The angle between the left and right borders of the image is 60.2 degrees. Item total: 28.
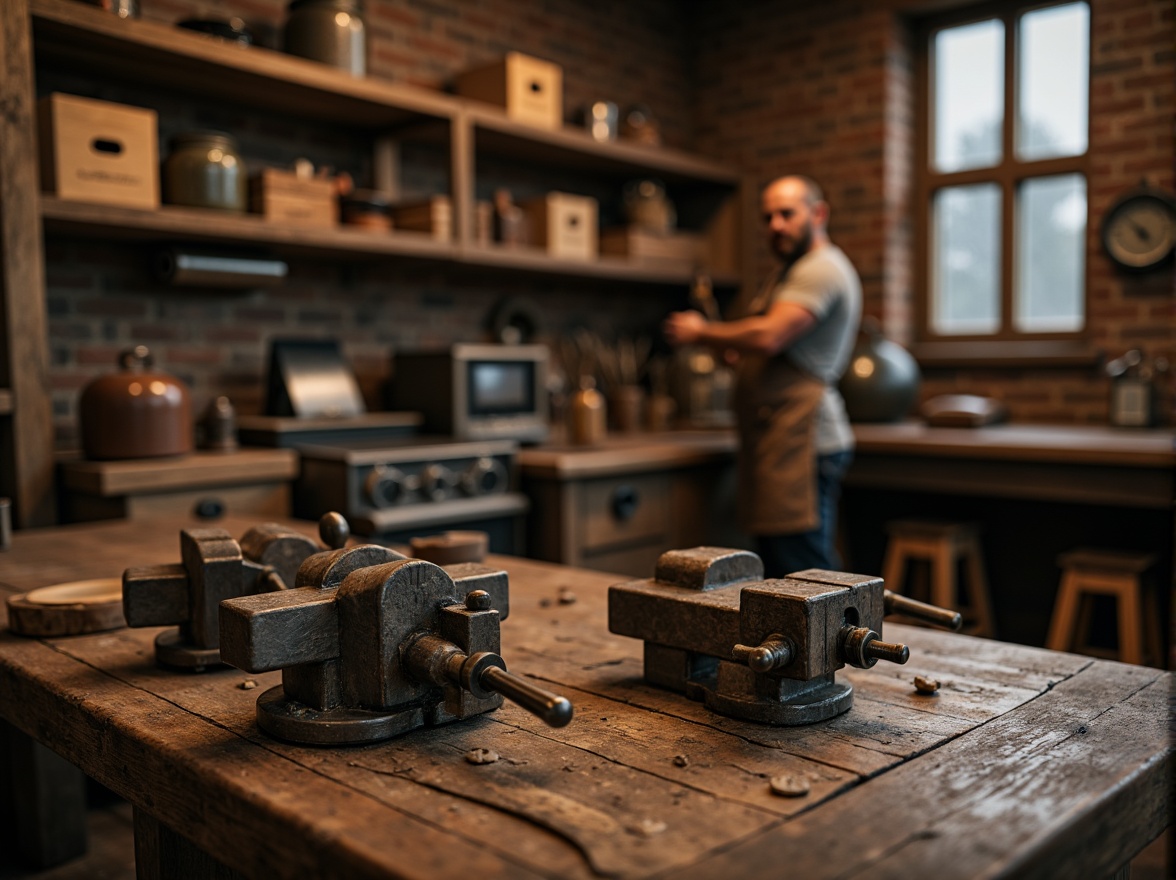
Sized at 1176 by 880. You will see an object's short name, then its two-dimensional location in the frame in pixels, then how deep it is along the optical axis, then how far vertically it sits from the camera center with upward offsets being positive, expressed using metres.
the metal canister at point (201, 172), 2.90 +0.61
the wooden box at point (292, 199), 3.07 +0.58
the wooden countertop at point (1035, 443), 3.01 -0.21
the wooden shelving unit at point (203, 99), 2.53 +0.79
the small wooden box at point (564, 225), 4.02 +0.63
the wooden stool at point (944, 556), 3.53 -0.64
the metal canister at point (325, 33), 3.23 +1.12
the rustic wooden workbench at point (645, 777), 0.74 -0.34
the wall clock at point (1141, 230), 3.85 +0.56
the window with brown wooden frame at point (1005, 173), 4.21 +0.88
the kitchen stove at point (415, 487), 2.83 -0.30
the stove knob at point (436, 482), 3.00 -0.30
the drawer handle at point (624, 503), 3.38 -0.41
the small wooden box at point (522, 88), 3.79 +1.12
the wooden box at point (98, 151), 2.64 +0.63
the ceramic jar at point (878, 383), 3.98 -0.02
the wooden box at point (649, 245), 4.38 +0.60
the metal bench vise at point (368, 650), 0.91 -0.24
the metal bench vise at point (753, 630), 0.96 -0.25
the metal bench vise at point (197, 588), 1.19 -0.24
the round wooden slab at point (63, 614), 1.36 -0.30
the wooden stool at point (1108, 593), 3.09 -0.70
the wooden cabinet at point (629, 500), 3.26 -0.41
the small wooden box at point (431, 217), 3.46 +0.57
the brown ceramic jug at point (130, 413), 2.61 -0.07
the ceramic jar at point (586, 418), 3.62 -0.13
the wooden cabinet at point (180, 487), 2.54 -0.26
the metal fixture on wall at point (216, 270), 3.02 +0.36
